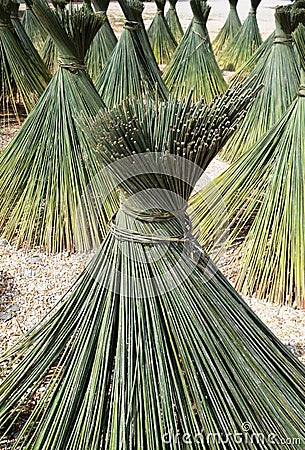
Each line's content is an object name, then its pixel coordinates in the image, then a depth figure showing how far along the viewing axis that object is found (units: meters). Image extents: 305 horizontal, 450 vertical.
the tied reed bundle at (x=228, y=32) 5.39
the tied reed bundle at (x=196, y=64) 3.52
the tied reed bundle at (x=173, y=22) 5.86
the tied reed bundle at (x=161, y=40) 5.11
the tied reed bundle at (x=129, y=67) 2.68
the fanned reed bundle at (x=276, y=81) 2.38
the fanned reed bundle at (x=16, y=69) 2.58
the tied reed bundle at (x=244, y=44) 4.56
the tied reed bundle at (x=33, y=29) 4.77
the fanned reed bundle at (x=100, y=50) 3.54
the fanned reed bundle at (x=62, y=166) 1.85
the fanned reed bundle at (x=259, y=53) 2.81
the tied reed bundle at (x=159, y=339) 0.87
